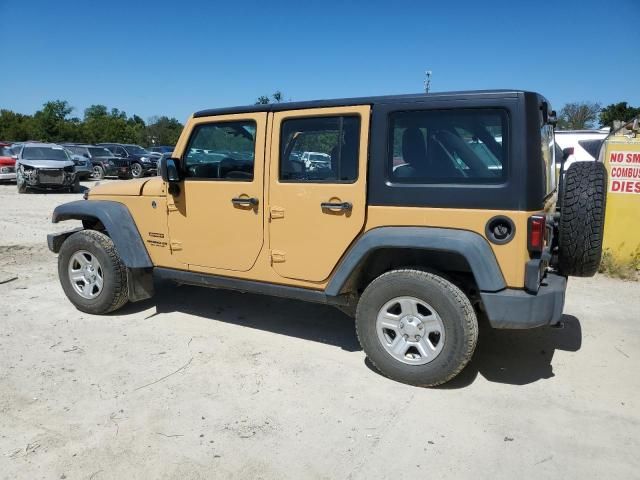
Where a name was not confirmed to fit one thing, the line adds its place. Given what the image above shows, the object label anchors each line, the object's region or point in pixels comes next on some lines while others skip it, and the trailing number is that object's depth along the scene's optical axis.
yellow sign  6.66
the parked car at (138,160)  23.06
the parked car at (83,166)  19.77
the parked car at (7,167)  17.97
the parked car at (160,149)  29.72
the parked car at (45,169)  15.26
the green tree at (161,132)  62.66
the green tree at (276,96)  26.19
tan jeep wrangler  3.15
